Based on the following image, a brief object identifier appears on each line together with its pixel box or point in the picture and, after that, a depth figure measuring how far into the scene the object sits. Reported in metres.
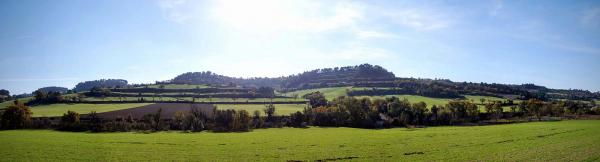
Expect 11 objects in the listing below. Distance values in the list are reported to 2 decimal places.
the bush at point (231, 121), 111.00
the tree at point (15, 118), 101.04
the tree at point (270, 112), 133.88
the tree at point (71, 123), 102.75
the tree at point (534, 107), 146.23
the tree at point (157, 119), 108.46
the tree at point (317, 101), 169.39
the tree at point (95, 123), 101.12
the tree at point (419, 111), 138.75
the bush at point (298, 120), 126.00
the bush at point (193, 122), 108.95
